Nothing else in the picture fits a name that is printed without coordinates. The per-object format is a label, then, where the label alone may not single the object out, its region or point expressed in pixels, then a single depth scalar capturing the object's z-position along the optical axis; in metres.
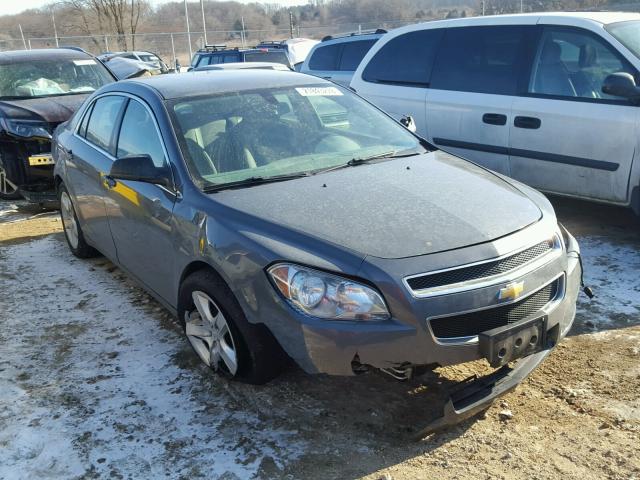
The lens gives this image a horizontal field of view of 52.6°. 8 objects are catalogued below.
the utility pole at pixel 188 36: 37.16
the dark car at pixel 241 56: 14.80
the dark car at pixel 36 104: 7.30
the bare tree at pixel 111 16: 41.53
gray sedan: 2.73
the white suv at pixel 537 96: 5.08
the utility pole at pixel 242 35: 40.13
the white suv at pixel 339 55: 10.21
